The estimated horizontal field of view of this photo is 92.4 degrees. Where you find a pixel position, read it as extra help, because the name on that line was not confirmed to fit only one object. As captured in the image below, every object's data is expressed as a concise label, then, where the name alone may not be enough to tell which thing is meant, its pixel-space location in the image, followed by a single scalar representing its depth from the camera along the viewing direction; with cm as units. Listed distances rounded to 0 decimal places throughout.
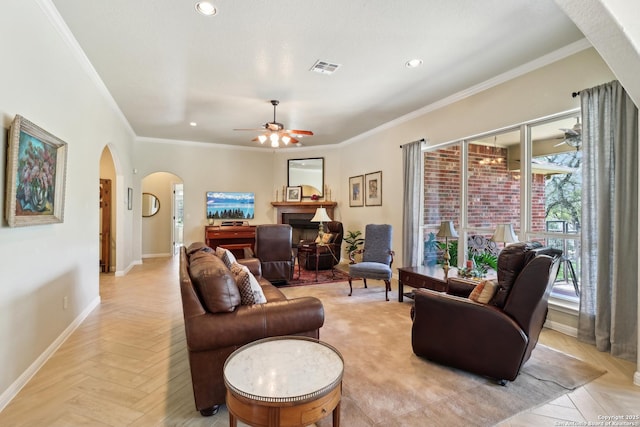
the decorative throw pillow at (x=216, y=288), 192
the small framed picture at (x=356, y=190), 676
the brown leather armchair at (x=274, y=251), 502
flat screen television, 764
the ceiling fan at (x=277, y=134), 455
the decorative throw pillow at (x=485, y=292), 235
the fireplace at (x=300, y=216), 773
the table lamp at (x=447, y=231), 390
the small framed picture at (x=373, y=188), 615
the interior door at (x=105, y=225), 600
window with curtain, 329
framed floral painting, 203
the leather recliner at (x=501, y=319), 214
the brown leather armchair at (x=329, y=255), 625
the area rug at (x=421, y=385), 189
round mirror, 854
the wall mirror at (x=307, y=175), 788
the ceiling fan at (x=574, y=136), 314
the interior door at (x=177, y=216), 886
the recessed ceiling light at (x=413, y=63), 335
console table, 720
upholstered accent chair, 443
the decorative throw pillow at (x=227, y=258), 301
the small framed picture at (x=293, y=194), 797
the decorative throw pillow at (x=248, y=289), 213
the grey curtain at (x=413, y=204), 504
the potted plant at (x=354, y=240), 660
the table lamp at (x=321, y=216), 644
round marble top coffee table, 131
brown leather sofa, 183
